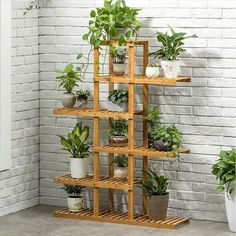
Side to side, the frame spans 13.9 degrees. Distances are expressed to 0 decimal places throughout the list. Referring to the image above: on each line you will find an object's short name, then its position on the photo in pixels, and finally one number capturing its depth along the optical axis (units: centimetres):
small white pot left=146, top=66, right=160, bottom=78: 688
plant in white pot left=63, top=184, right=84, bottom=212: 729
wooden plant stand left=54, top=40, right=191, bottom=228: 689
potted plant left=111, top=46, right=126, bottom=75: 699
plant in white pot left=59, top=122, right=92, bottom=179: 722
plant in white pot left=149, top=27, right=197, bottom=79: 680
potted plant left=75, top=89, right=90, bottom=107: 729
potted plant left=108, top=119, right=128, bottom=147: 708
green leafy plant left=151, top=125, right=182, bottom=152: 684
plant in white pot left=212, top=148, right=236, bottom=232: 664
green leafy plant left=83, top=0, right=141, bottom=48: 690
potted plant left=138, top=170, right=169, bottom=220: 692
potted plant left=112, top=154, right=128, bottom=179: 714
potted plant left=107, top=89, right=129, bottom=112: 699
